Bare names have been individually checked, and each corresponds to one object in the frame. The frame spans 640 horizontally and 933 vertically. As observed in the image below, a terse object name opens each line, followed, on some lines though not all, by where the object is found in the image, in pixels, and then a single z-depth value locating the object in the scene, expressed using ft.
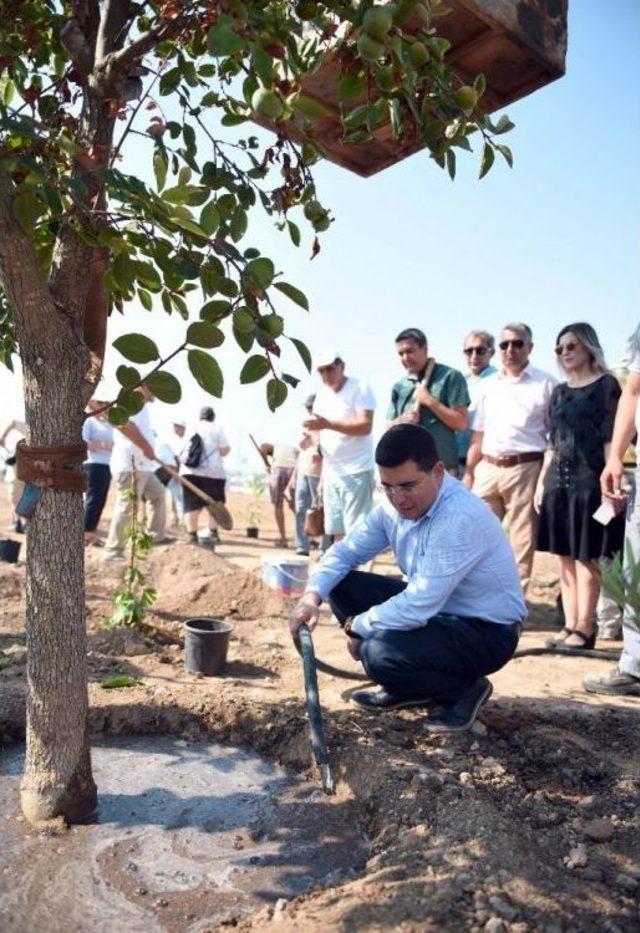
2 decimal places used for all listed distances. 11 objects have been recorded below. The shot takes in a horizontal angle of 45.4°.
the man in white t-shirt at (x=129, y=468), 21.62
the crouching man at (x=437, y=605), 9.84
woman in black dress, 13.96
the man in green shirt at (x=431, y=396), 16.43
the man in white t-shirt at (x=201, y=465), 27.12
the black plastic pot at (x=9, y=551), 22.72
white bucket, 17.43
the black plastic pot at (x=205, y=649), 12.56
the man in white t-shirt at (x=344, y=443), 18.22
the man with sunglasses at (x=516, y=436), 16.16
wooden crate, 6.35
